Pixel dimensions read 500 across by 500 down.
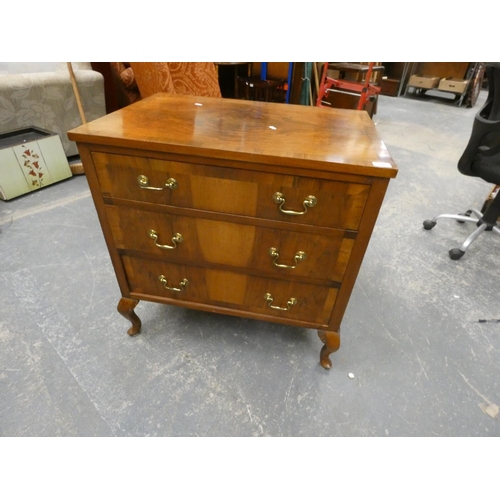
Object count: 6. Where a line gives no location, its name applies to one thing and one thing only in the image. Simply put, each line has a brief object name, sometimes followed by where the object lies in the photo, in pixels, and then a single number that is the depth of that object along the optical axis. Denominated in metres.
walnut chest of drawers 0.77
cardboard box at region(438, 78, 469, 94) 5.48
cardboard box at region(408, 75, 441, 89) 5.99
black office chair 1.51
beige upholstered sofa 2.12
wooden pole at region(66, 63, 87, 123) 2.00
